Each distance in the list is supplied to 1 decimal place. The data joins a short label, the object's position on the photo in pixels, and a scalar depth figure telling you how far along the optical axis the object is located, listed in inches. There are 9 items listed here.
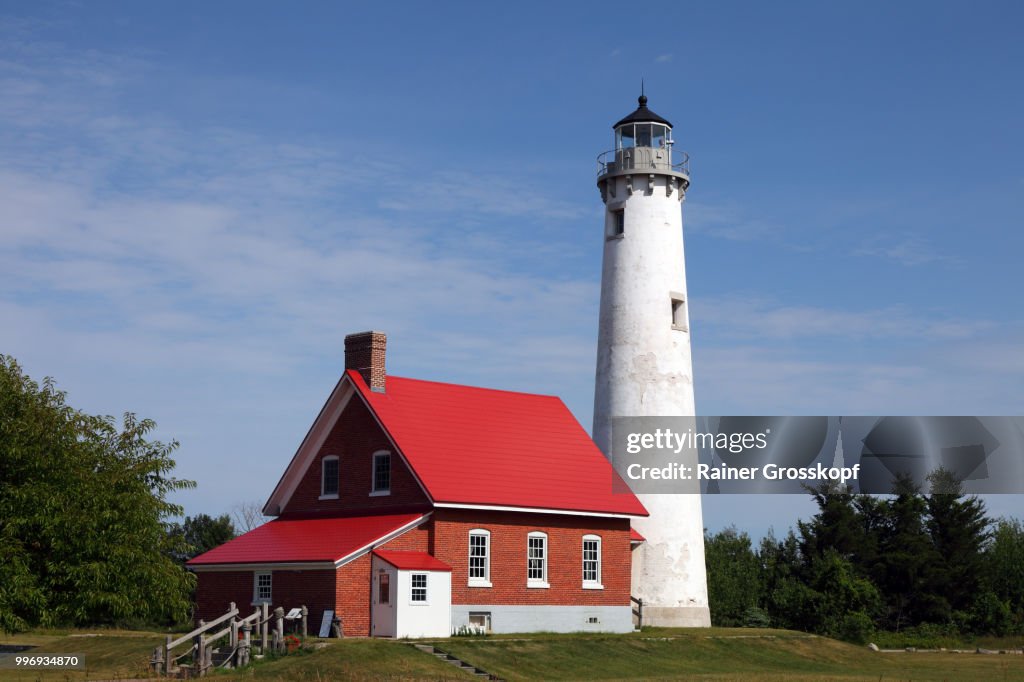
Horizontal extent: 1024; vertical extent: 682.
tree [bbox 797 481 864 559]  2345.0
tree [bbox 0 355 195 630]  1163.9
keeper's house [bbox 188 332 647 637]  1347.2
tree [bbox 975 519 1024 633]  2203.5
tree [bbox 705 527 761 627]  2004.2
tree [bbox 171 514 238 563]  2603.3
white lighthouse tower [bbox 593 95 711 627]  1702.8
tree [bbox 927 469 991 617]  2266.2
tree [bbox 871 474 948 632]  2263.8
